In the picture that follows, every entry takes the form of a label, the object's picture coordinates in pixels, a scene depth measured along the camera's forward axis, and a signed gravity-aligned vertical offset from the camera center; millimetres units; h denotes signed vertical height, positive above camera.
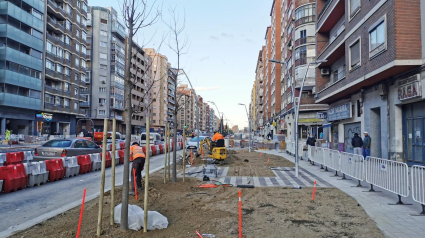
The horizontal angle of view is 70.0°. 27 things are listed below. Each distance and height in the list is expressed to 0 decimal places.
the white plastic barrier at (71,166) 11648 -1401
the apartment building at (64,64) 45375 +10762
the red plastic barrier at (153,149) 23906 -1448
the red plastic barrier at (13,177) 8578 -1363
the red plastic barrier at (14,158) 14180 -1304
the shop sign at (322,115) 26272 +1425
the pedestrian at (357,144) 15102 -624
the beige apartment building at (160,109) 97625 +7372
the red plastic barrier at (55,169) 10641 -1382
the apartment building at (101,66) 63469 +13819
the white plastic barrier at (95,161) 13758 -1415
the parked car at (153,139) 32944 -881
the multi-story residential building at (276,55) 53219 +13670
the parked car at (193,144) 30781 -1326
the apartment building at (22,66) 36062 +8242
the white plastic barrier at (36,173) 9531 -1377
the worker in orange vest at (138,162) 8484 -873
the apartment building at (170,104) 111200 +10390
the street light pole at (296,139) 12538 -344
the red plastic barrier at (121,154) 17072 -1311
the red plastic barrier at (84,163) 12775 -1384
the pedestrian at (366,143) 15227 -575
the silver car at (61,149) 12898 -806
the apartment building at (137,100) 76000 +7721
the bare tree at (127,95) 4926 +608
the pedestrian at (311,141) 20259 -647
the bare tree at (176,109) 9820 +841
